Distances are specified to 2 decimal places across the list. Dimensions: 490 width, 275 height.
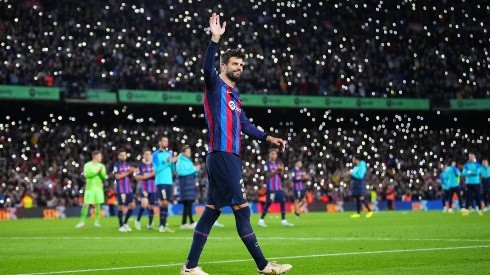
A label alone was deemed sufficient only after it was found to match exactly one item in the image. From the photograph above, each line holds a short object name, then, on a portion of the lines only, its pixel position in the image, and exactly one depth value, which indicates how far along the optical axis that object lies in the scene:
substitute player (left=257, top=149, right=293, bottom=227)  25.33
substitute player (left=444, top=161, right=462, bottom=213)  34.69
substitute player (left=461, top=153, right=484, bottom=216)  32.47
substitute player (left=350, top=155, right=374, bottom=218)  32.03
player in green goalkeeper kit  25.20
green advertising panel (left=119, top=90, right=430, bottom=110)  45.19
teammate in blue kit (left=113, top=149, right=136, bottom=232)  23.47
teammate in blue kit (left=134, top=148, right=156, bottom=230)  22.73
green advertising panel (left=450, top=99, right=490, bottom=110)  53.50
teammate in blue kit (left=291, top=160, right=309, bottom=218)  30.19
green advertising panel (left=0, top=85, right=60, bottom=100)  40.81
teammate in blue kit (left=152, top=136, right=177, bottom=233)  21.75
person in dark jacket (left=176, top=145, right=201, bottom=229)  22.88
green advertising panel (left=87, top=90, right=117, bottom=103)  43.12
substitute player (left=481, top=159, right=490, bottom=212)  35.38
